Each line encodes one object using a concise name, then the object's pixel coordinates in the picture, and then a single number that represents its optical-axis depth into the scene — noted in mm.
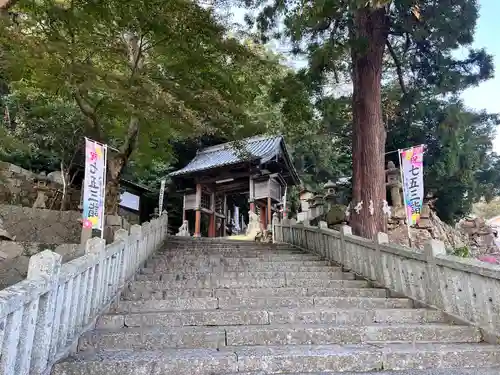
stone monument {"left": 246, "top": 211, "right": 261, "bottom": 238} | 18862
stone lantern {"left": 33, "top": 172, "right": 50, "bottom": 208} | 13029
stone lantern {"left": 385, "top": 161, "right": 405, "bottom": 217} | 15188
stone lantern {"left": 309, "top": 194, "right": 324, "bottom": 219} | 15595
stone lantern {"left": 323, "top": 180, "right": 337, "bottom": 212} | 15978
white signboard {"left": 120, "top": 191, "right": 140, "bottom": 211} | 18875
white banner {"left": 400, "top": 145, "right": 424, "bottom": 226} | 8328
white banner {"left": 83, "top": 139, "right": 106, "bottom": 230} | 7293
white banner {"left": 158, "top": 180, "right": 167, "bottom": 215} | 18923
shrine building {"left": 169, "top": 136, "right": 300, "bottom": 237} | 18562
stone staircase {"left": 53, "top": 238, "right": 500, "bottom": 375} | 3215
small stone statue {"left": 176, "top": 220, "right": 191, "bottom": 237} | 18906
